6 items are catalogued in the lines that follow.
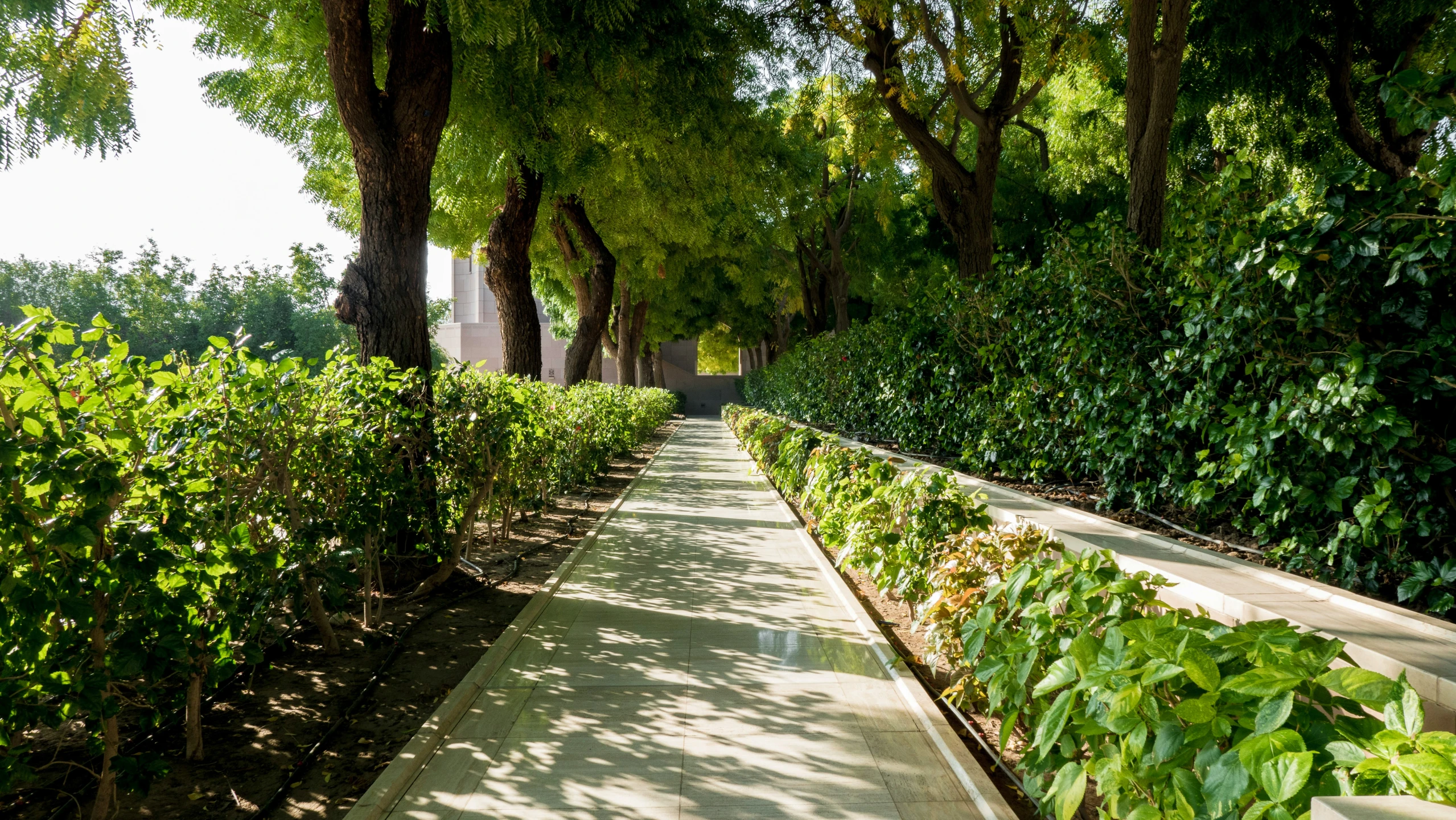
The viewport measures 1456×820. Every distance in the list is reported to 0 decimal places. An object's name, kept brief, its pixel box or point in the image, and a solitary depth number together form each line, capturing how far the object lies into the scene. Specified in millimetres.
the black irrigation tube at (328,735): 3139
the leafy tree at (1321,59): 9953
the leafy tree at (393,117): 6312
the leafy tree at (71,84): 5641
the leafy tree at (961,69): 9523
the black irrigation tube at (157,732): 3455
